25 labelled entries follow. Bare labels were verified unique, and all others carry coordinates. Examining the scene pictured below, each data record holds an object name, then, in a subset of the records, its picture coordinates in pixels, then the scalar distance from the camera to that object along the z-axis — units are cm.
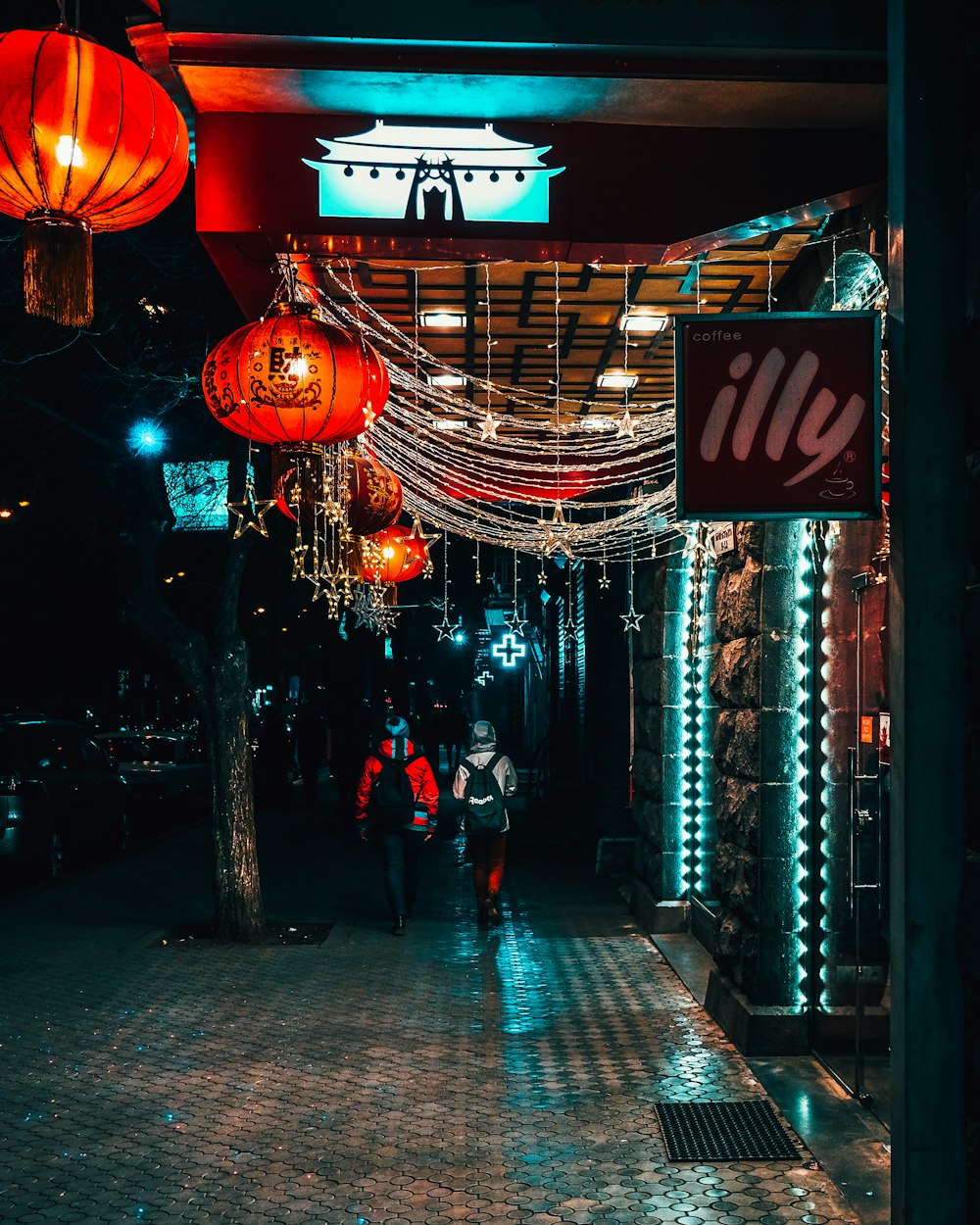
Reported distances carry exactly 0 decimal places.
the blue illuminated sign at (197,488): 1652
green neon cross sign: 2780
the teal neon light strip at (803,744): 736
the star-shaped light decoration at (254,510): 819
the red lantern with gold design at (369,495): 867
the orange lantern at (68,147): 430
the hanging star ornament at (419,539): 1098
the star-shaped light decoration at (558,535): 965
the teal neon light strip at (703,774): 1123
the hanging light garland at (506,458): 841
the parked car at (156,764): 2386
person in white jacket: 1153
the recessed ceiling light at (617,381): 912
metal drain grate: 583
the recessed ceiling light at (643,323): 761
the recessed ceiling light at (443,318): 764
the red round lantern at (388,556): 1083
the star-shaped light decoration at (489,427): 805
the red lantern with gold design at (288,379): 586
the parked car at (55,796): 1435
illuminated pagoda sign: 509
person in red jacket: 1136
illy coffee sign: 399
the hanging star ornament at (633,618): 1194
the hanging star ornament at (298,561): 805
